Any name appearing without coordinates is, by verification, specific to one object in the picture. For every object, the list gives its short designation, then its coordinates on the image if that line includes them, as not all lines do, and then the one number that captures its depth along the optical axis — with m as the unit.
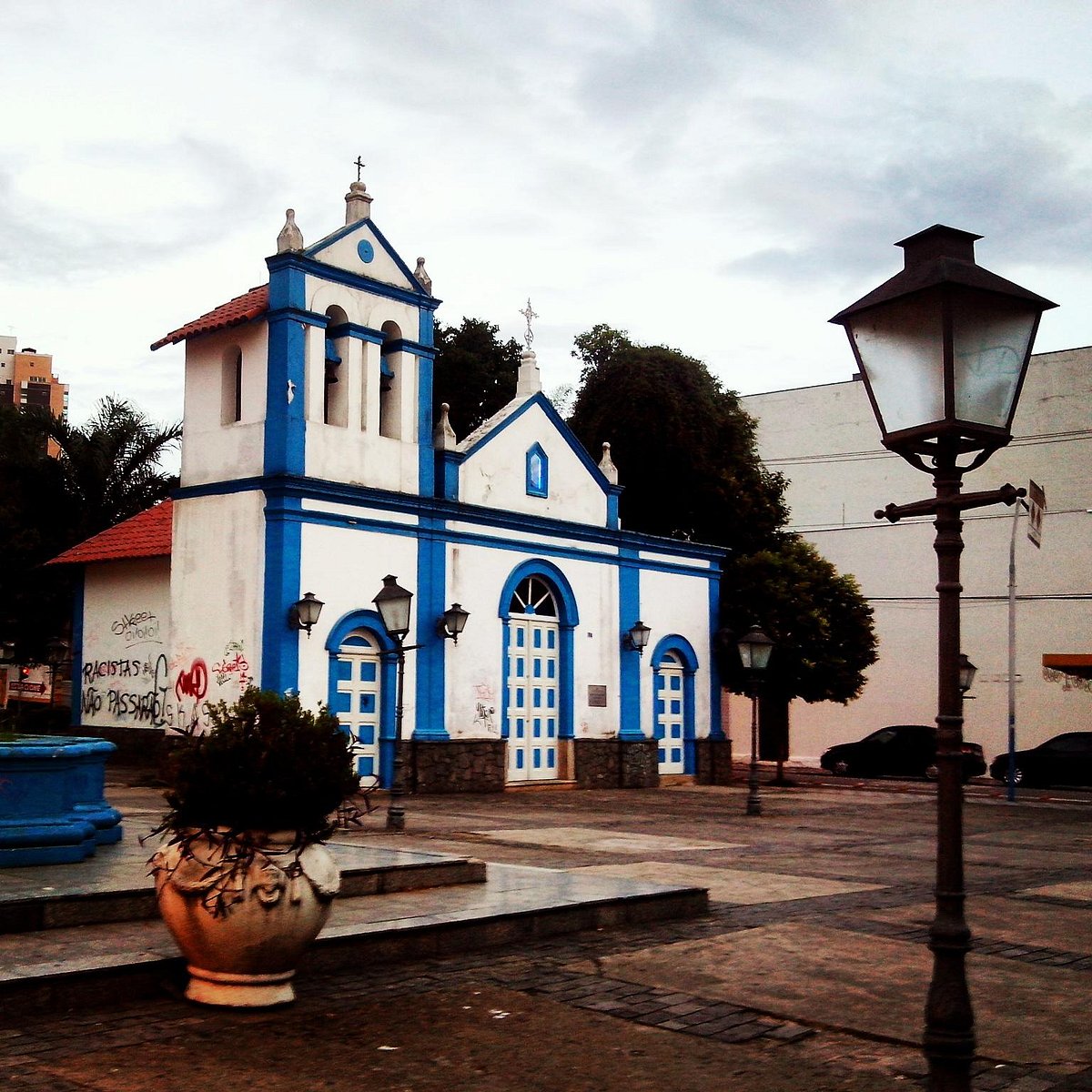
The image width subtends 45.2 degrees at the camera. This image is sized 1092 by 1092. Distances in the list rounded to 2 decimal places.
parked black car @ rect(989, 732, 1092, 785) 30.48
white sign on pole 23.73
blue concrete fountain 8.45
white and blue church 20.14
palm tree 30.03
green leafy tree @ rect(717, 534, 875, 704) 28.19
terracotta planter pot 6.21
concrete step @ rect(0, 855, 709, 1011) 6.30
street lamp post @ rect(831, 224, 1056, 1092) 4.62
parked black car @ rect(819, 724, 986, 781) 33.22
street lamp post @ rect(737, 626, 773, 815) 18.59
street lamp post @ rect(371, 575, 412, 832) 15.01
